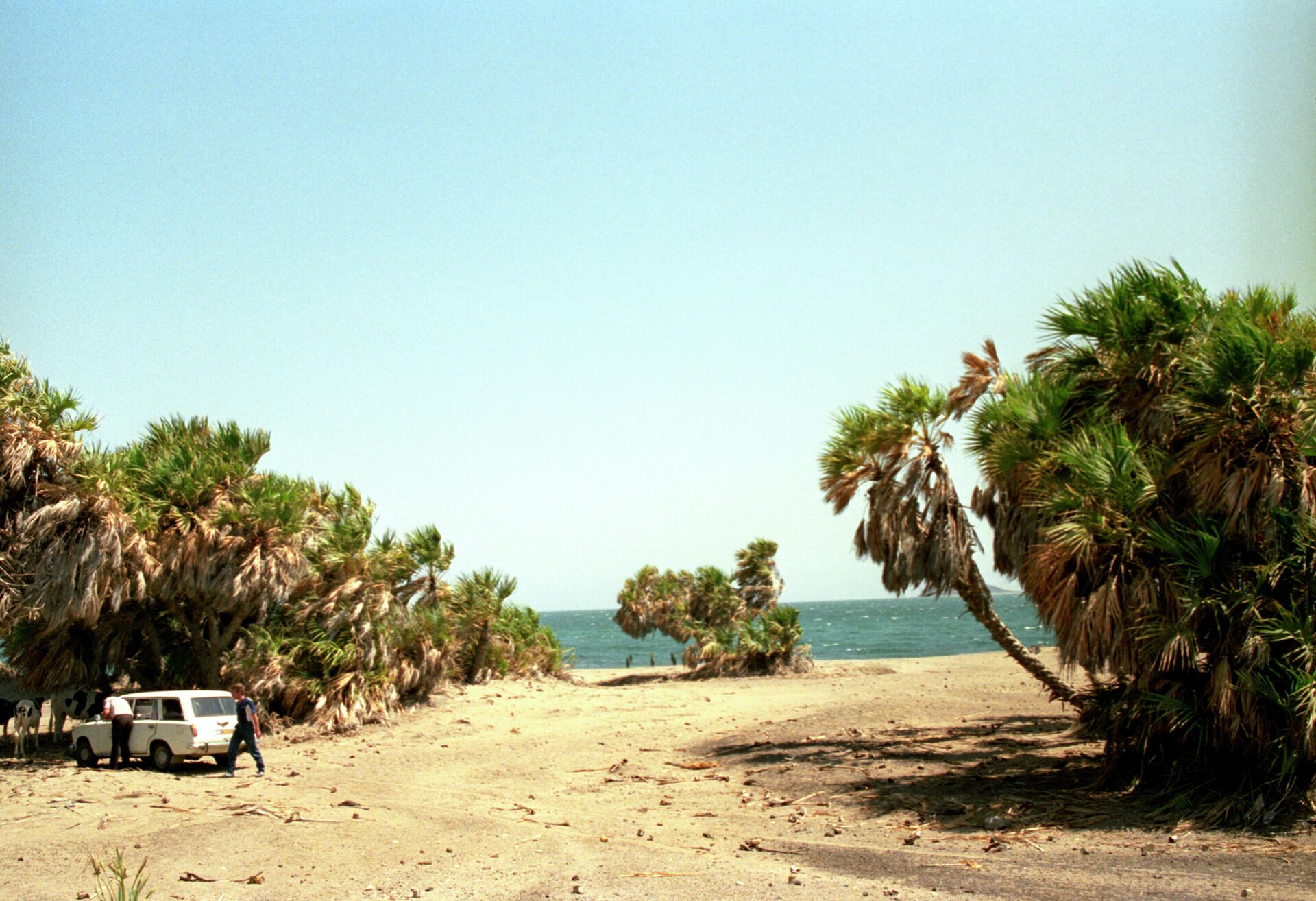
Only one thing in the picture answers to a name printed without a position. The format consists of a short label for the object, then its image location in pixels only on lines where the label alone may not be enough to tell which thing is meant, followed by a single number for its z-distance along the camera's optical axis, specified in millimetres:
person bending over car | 16797
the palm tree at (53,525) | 16766
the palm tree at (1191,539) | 10664
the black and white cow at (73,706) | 20156
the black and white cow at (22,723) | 18234
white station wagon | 16594
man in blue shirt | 15992
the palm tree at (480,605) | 27047
